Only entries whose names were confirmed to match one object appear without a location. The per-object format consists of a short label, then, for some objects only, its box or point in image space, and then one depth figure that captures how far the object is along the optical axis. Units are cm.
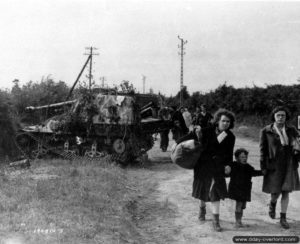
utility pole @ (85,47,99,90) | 1606
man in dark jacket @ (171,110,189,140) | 1689
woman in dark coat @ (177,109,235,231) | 670
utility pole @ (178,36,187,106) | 4608
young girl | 697
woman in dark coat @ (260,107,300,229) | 696
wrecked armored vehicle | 1461
